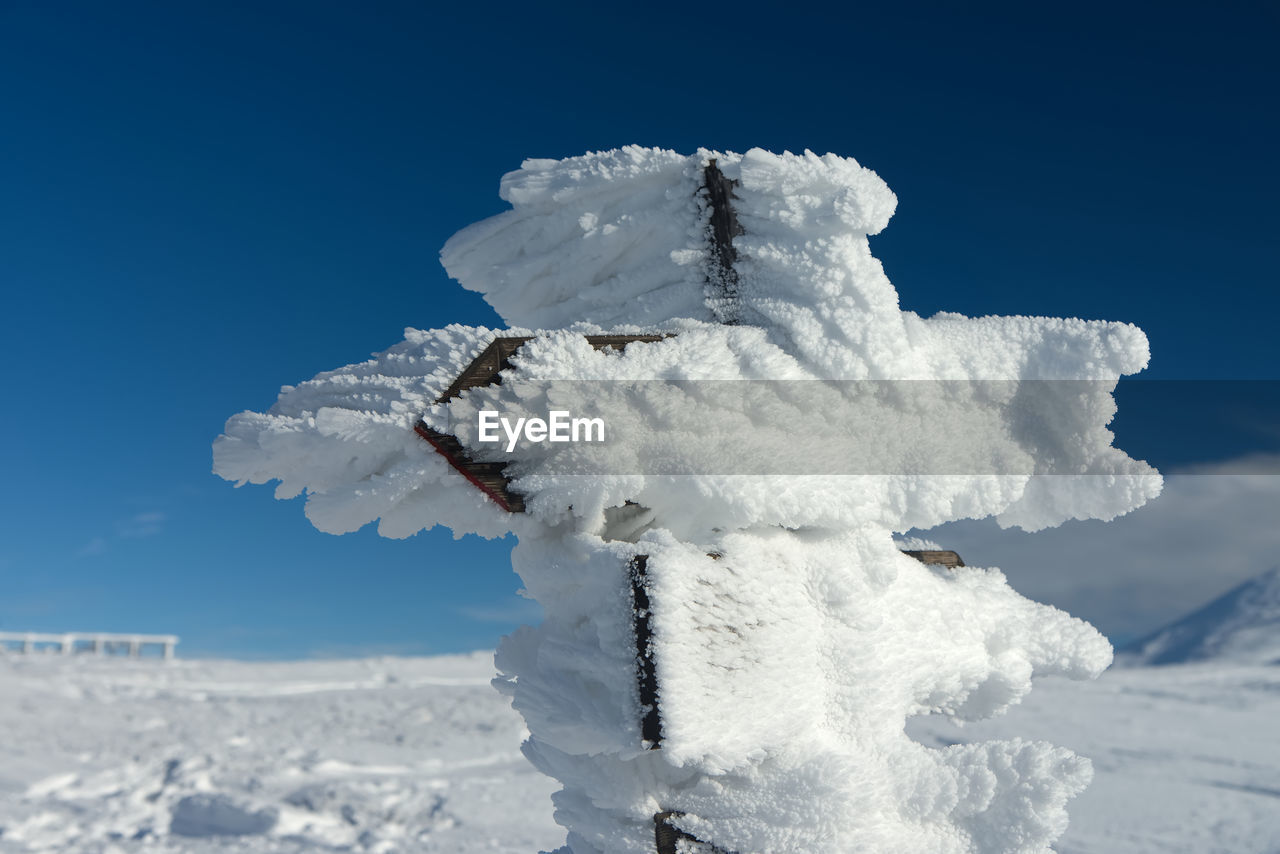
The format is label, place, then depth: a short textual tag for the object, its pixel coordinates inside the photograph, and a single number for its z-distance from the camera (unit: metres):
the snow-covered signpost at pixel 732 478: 1.52
